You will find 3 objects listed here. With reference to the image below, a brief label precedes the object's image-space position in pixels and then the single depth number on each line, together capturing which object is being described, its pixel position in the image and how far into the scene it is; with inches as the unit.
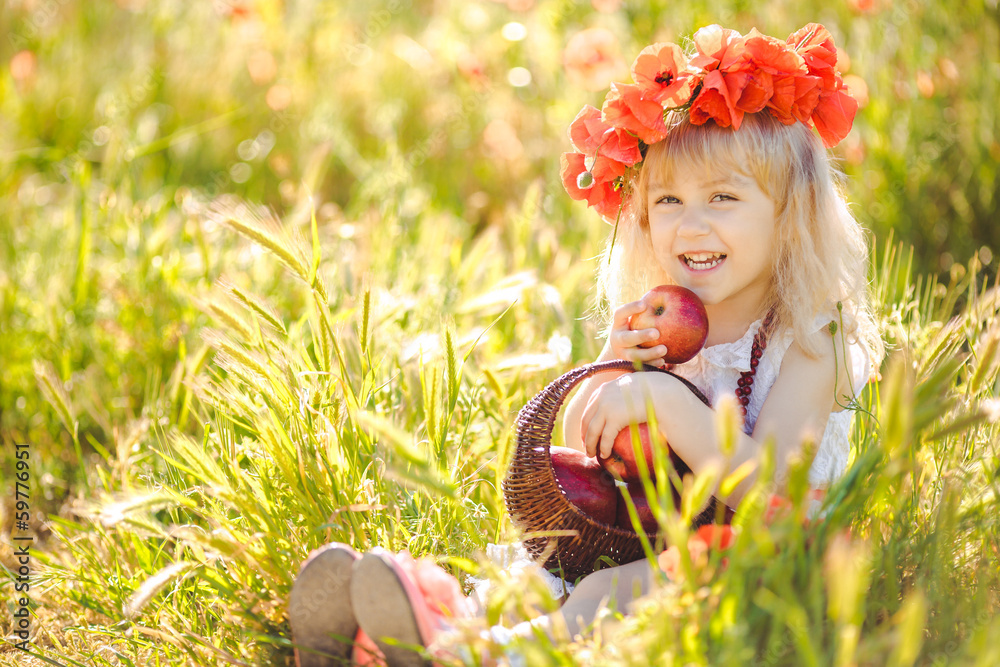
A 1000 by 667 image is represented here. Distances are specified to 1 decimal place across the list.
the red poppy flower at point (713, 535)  76.9
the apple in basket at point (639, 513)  84.3
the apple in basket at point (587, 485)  84.7
